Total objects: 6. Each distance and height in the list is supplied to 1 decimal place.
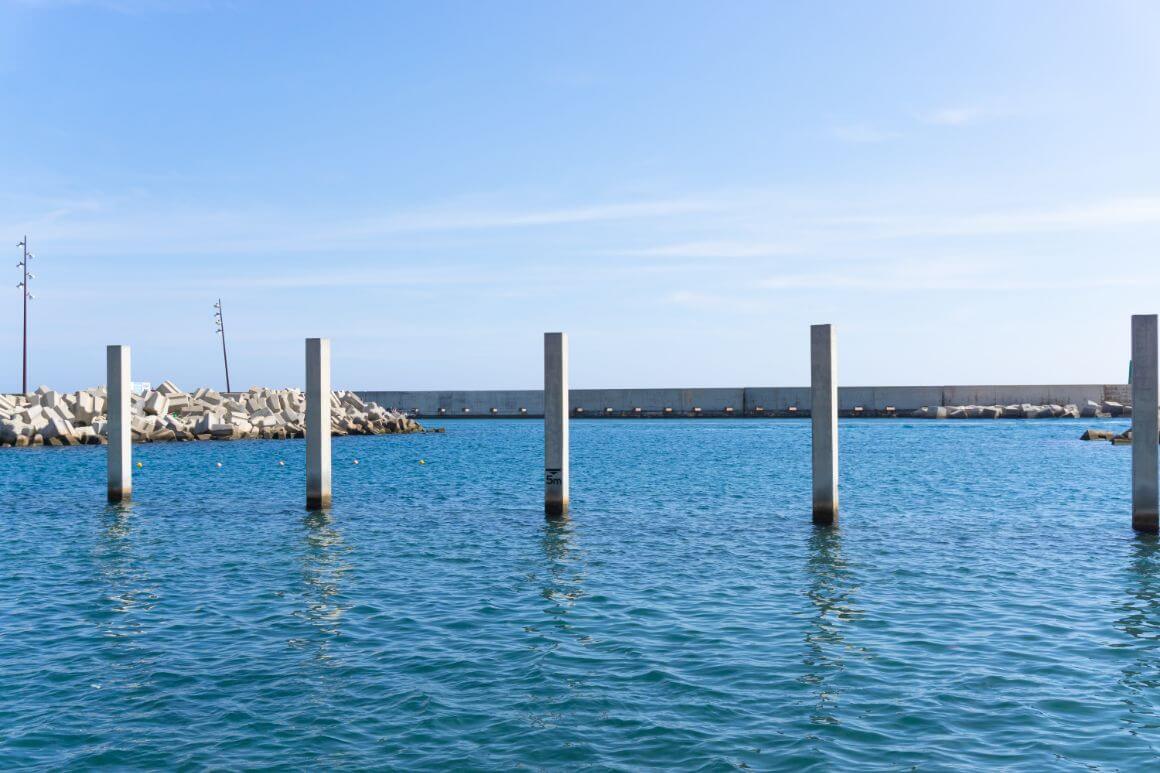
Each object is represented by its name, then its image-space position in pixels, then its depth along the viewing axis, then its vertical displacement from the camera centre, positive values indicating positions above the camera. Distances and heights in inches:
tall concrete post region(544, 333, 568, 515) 685.9 -0.9
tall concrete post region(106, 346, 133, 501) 812.6 +4.3
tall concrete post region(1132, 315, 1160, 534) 629.3 +1.2
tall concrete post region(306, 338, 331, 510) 740.0 -0.3
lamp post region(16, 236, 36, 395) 2359.7 +289.9
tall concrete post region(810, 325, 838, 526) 640.4 +4.9
